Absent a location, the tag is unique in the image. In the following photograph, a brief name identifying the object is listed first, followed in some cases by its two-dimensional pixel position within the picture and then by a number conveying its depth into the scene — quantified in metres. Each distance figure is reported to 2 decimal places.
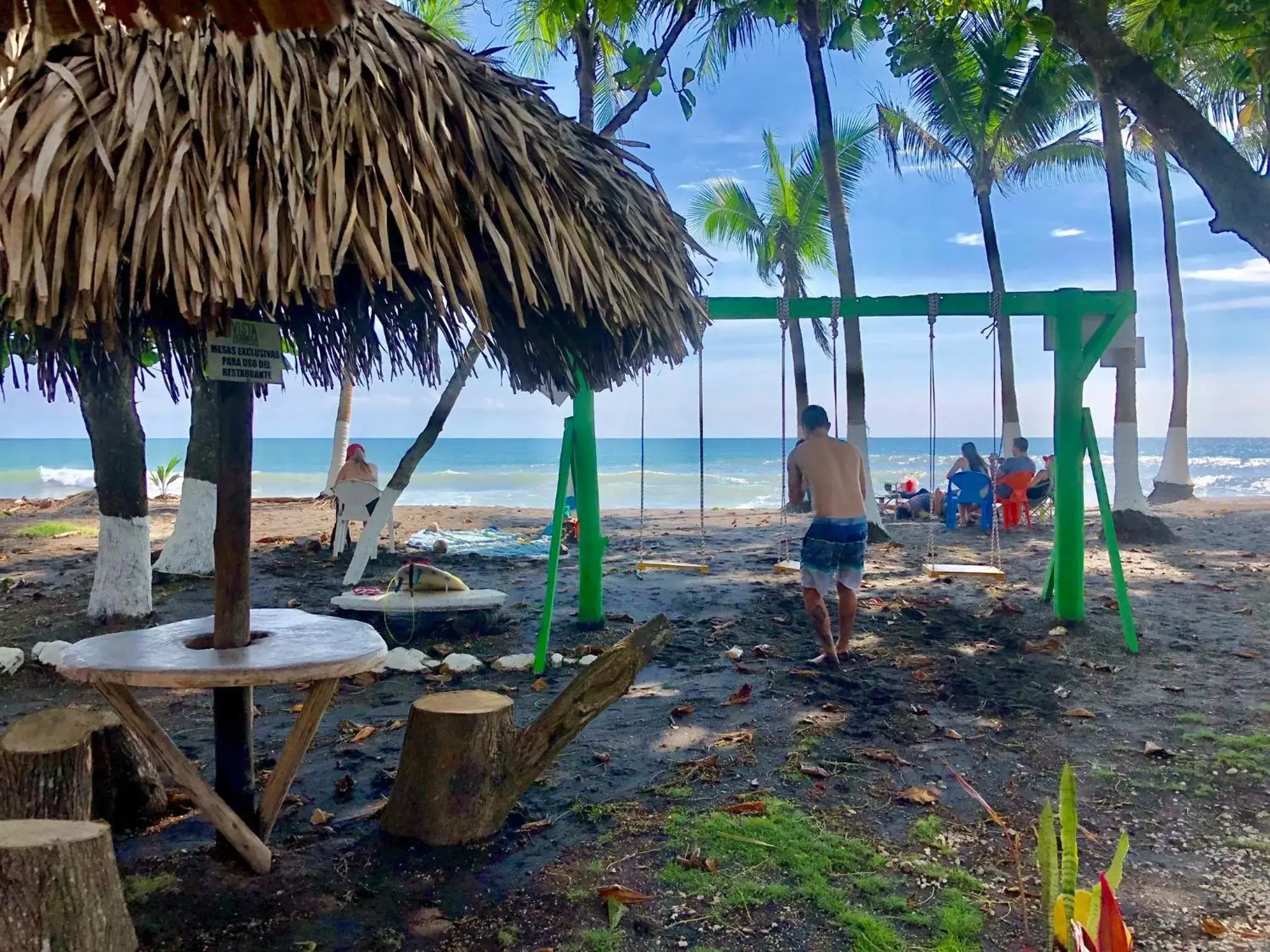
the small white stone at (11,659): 5.71
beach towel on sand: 11.39
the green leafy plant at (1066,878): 1.80
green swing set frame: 6.75
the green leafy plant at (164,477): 22.41
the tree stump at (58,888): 2.16
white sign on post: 3.12
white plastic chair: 10.23
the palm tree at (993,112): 15.30
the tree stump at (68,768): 2.92
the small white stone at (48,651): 5.79
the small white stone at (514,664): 6.04
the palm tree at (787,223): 19.59
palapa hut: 2.53
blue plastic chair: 13.84
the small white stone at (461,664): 5.95
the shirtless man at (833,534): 6.09
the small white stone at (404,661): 6.00
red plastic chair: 13.71
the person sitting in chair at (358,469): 11.05
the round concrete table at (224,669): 2.69
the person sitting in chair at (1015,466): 13.68
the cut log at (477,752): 3.30
